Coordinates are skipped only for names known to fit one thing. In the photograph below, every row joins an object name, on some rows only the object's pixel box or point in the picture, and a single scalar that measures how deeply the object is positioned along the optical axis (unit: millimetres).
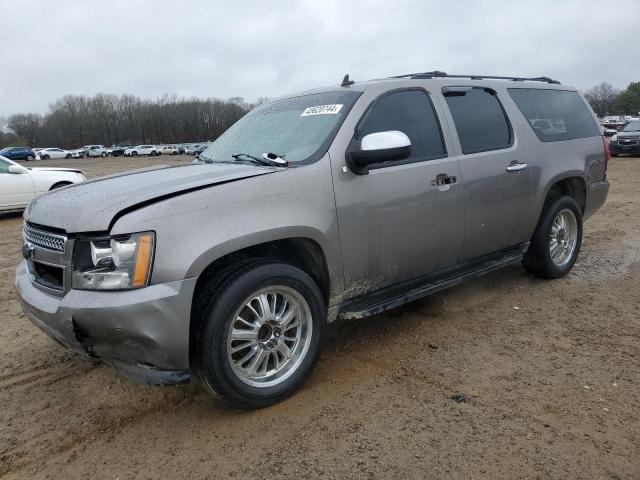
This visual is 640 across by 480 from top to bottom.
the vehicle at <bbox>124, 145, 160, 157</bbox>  72625
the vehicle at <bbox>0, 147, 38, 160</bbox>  57822
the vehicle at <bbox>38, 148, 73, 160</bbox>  68812
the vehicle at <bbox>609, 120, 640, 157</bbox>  22109
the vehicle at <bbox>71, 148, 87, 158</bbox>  71250
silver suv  2609
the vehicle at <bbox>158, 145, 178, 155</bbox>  72112
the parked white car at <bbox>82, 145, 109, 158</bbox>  73062
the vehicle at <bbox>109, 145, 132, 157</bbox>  75375
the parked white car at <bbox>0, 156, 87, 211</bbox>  11031
